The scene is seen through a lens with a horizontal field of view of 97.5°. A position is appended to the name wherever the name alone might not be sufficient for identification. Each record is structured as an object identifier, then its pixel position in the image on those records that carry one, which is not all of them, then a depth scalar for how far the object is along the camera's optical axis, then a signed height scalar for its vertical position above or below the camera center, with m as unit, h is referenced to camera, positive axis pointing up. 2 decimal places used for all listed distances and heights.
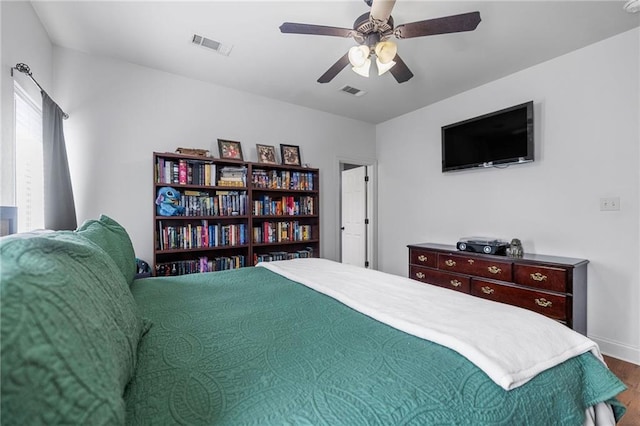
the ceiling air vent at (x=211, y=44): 2.42 +1.48
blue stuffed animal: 2.78 +0.09
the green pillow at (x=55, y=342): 0.38 -0.21
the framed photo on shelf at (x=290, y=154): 3.69 +0.73
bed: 0.44 -0.44
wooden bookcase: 2.88 -0.06
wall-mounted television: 2.83 +0.76
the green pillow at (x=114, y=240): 1.40 -0.16
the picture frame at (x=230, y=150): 3.24 +0.71
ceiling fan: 1.63 +1.11
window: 1.92 +0.36
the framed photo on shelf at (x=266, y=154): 3.50 +0.70
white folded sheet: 0.83 -0.43
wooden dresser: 2.29 -0.67
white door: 4.83 -0.13
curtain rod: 1.76 +0.90
